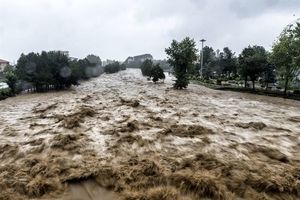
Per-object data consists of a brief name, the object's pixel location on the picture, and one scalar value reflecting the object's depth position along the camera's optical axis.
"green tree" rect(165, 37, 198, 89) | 39.41
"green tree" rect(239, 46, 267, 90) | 36.22
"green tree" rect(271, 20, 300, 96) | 28.04
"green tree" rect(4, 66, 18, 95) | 34.00
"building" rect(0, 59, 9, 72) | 85.04
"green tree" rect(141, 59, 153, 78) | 64.95
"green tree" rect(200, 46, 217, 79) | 68.08
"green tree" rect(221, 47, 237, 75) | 57.12
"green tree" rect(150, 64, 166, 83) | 52.22
